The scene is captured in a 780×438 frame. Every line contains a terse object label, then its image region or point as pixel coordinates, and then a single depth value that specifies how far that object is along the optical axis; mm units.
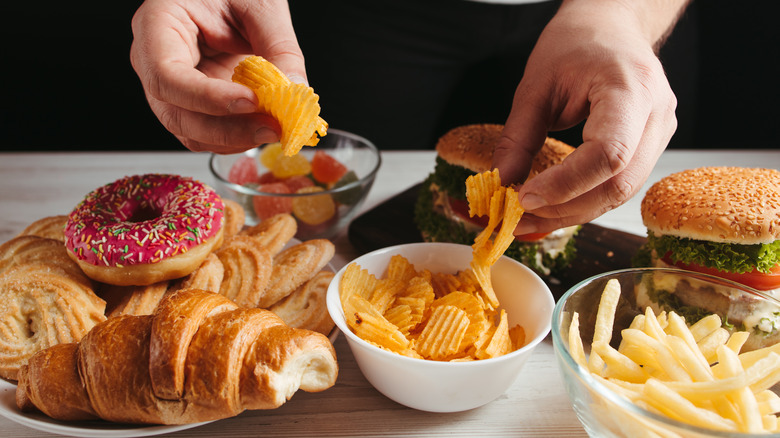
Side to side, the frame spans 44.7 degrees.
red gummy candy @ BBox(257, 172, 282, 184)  760
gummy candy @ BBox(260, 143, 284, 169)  773
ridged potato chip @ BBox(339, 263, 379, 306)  554
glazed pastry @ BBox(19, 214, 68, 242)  630
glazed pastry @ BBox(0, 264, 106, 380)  537
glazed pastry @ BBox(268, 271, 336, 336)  567
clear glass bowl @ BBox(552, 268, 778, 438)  450
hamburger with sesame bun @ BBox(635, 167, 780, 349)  548
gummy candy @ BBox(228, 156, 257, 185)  757
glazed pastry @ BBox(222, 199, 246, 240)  650
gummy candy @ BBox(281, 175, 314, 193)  733
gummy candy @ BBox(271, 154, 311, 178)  754
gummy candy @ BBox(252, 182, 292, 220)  697
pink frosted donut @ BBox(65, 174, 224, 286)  562
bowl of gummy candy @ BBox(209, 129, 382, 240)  699
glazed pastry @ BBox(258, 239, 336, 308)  588
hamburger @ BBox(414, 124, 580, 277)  687
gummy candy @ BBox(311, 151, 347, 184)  757
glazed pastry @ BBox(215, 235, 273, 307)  578
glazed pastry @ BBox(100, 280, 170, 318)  566
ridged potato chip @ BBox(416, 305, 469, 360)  521
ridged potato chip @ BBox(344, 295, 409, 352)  521
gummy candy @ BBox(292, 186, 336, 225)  697
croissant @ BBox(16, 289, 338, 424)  487
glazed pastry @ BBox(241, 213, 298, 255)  633
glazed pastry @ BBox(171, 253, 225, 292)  583
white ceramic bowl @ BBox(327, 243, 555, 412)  510
